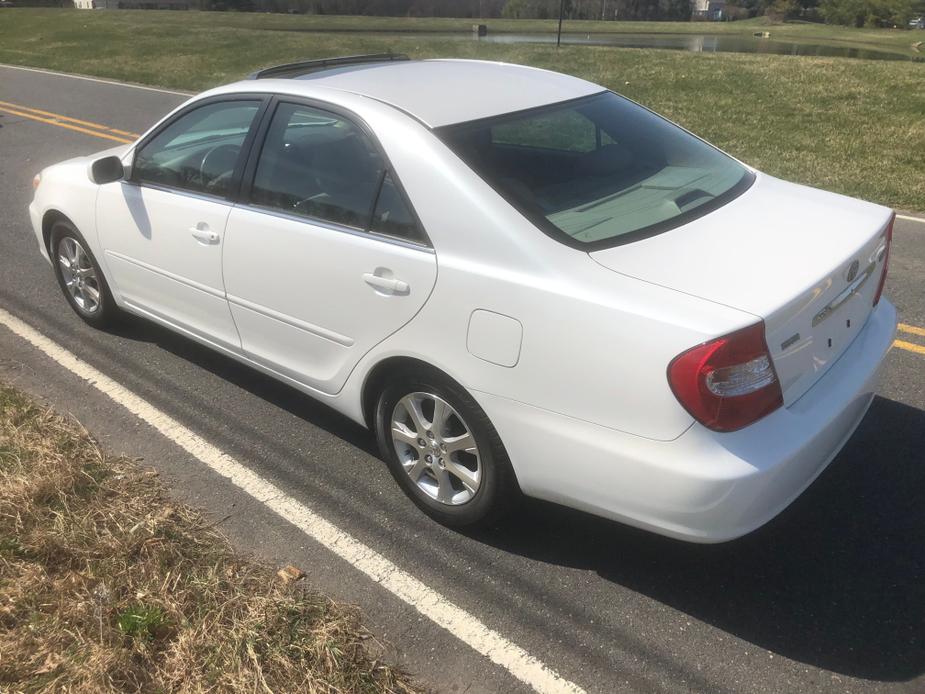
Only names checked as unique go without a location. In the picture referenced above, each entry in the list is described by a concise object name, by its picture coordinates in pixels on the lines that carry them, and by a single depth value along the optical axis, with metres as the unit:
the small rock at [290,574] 2.96
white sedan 2.46
